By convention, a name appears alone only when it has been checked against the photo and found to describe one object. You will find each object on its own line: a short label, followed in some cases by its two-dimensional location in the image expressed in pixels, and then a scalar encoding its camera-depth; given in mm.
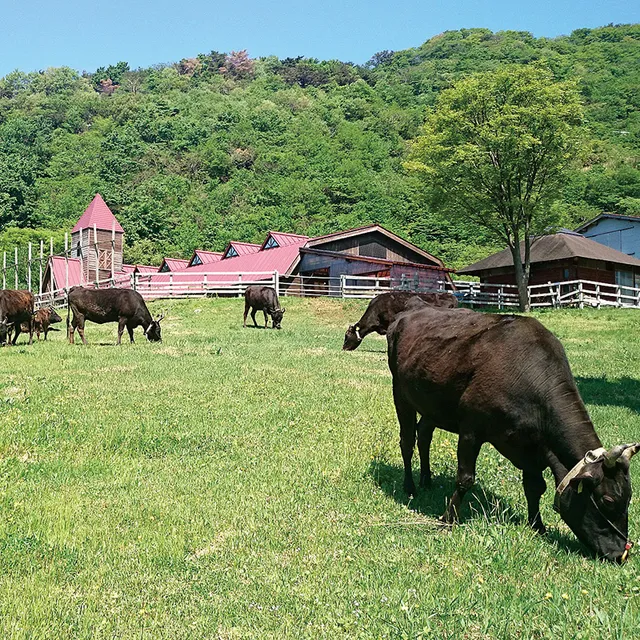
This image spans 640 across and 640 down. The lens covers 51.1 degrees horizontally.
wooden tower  55781
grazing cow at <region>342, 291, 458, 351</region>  18719
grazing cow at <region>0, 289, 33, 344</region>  21094
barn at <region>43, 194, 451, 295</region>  40125
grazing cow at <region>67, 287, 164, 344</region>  21516
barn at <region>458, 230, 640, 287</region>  40375
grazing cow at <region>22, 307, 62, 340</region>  24938
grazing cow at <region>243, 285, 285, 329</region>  27408
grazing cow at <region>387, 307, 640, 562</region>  5109
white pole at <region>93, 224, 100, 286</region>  55438
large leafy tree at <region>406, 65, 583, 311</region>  34000
